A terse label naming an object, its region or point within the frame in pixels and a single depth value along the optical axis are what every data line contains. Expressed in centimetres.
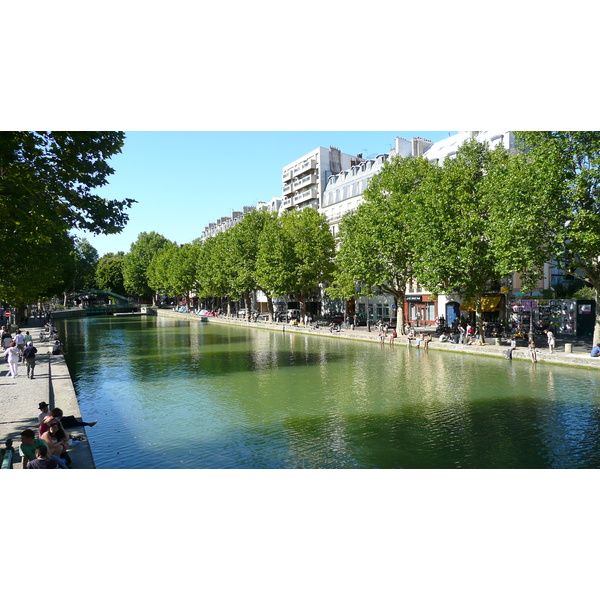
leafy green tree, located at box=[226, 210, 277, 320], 6981
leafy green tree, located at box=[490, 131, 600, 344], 2648
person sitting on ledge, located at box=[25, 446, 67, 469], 974
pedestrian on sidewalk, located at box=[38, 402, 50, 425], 1258
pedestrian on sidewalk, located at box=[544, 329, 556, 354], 2867
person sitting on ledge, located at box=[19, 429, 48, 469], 1009
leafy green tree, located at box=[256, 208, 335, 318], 5725
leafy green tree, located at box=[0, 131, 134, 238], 1235
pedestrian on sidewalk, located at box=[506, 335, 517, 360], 2906
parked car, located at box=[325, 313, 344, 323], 5552
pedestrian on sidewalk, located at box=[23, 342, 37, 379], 2191
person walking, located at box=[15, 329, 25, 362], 2718
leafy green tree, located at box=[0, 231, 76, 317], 2320
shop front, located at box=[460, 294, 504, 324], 4506
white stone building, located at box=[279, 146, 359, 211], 7625
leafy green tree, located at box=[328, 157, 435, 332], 4097
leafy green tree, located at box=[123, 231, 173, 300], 12725
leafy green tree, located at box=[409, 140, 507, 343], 3388
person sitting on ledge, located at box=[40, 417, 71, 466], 1077
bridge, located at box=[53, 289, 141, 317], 9694
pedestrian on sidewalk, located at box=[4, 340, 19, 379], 2125
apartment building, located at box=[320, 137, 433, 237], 6209
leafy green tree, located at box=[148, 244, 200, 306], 9506
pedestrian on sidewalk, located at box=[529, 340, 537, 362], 2762
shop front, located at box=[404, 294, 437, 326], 5303
